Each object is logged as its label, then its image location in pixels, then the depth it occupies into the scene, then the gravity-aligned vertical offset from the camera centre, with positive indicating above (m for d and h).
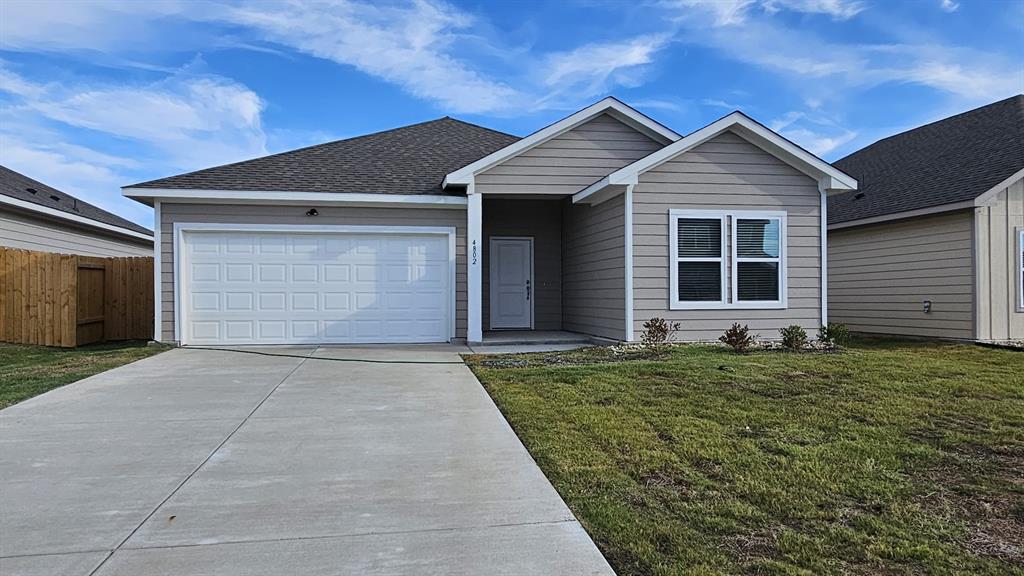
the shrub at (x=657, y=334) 10.20 -0.74
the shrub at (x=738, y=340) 9.88 -0.81
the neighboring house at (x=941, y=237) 12.12 +1.02
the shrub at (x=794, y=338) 10.19 -0.80
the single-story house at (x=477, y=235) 10.88 +0.94
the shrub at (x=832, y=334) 10.78 -0.79
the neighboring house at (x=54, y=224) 13.40 +1.56
